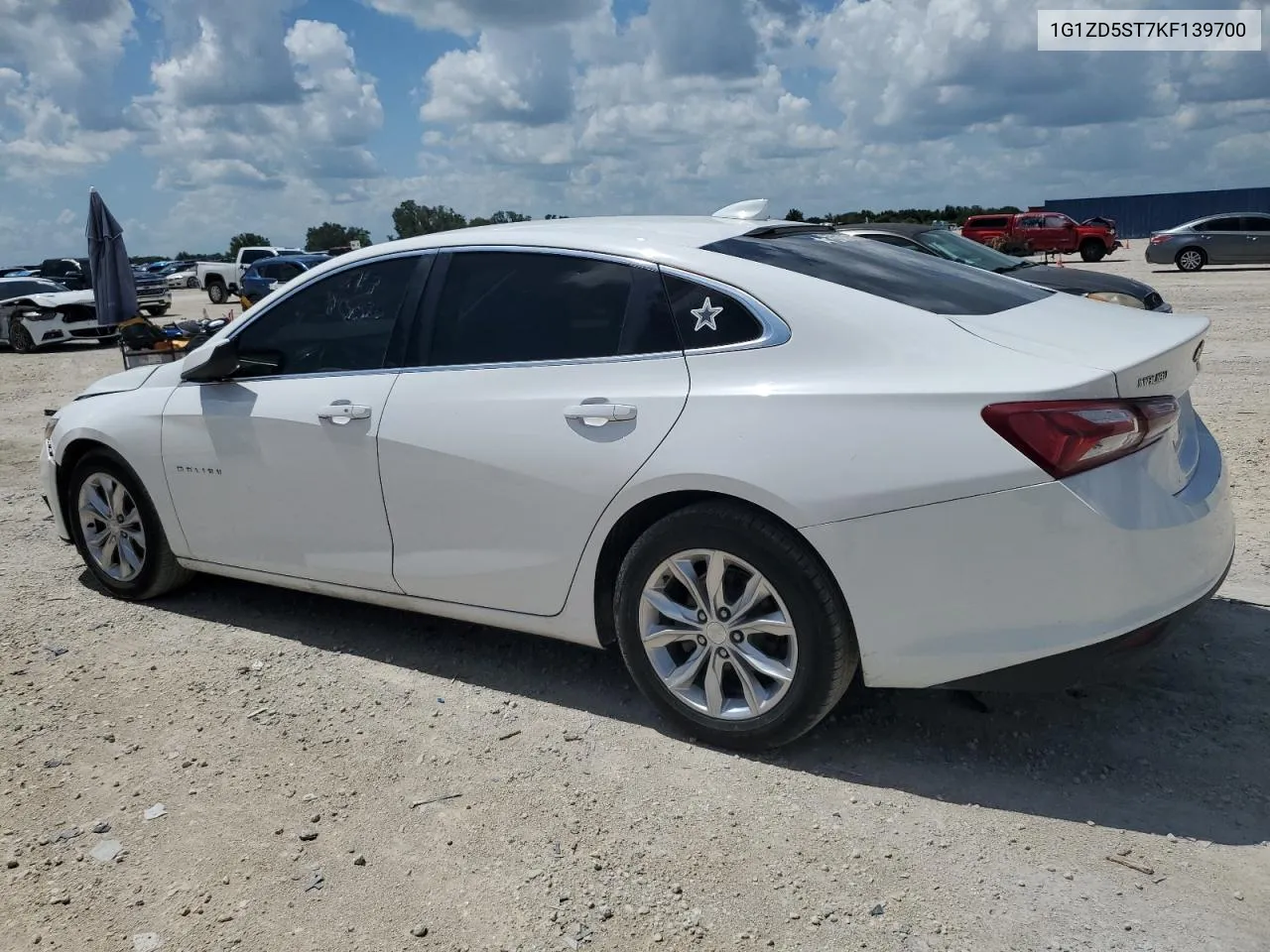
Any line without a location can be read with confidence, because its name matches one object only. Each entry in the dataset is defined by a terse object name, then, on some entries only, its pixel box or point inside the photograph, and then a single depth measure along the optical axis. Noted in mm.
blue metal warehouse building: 54438
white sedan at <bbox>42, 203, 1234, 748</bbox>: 2895
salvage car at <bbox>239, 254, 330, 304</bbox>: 27688
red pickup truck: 33781
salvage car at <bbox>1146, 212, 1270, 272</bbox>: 25812
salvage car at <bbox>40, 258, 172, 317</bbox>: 28031
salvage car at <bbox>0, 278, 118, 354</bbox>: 20703
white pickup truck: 35281
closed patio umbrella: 14773
